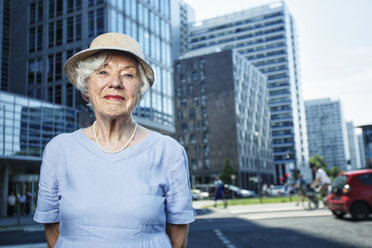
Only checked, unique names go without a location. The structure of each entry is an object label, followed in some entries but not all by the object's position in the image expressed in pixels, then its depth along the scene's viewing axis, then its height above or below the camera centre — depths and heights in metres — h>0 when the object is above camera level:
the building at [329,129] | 165.50 +16.65
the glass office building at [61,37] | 33.75 +12.89
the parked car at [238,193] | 48.81 -2.94
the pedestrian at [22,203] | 23.98 -1.61
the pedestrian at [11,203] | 24.25 -1.60
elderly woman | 1.77 +0.01
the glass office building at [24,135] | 24.17 +2.85
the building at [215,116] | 68.94 +10.46
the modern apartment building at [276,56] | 100.56 +31.31
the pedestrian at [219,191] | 21.34 -1.16
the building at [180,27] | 108.62 +42.25
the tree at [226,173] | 61.09 -0.37
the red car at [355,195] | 11.16 -0.86
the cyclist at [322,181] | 15.09 -0.55
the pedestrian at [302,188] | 16.47 -0.89
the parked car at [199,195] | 45.49 -2.98
